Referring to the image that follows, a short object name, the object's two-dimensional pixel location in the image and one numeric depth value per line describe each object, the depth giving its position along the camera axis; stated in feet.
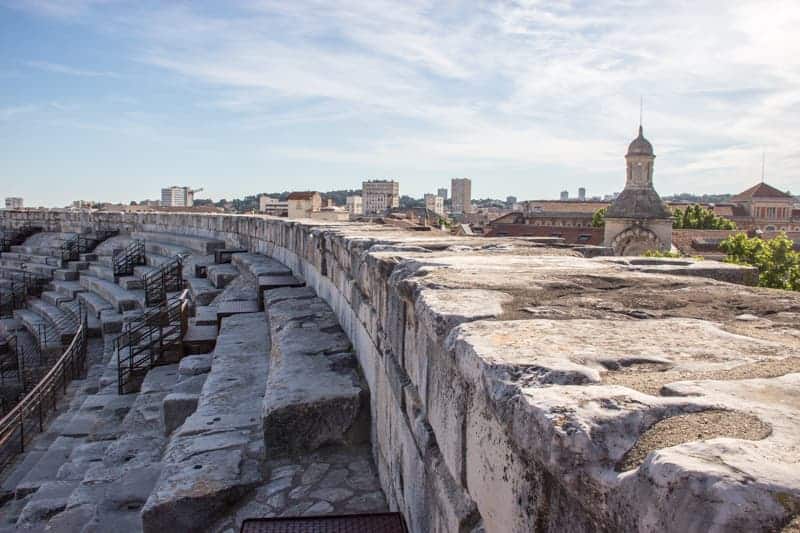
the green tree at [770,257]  73.41
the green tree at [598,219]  167.72
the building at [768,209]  242.17
